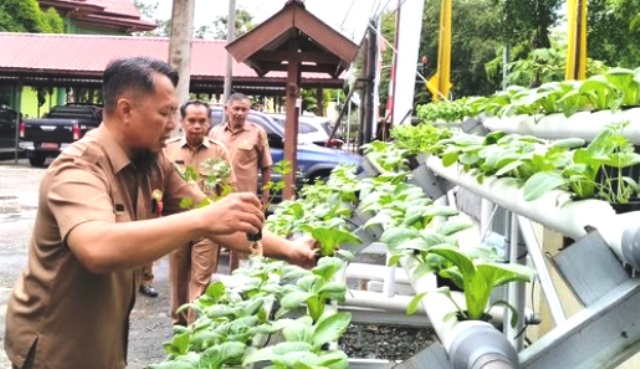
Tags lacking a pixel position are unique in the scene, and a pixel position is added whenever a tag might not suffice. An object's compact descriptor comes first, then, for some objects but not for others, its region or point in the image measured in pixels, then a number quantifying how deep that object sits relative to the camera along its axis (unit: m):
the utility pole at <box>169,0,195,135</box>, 8.77
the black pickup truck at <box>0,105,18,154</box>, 21.22
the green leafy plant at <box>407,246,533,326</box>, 1.33
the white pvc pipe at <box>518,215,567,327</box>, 2.32
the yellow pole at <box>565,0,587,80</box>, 6.38
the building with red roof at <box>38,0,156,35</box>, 26.59
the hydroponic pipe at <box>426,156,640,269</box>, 1.11
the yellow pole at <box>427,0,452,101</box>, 13.02
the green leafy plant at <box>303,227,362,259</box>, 2.47
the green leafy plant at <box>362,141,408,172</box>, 3.81
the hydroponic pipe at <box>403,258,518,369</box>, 1.10
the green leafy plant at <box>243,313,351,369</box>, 1.54
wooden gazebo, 7.66
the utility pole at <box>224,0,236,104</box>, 15.22
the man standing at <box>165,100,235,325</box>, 5.42
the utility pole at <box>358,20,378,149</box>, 13.78
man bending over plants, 2.12
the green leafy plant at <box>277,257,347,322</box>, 2.03
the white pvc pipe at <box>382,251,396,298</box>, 2.99
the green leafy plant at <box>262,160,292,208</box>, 3.80
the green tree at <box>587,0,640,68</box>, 8.27
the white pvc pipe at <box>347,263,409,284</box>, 4.08
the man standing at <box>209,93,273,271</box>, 7.24
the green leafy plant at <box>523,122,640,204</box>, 1.51
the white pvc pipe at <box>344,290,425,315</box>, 2.97
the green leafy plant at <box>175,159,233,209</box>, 2.74
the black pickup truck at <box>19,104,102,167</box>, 19.00
